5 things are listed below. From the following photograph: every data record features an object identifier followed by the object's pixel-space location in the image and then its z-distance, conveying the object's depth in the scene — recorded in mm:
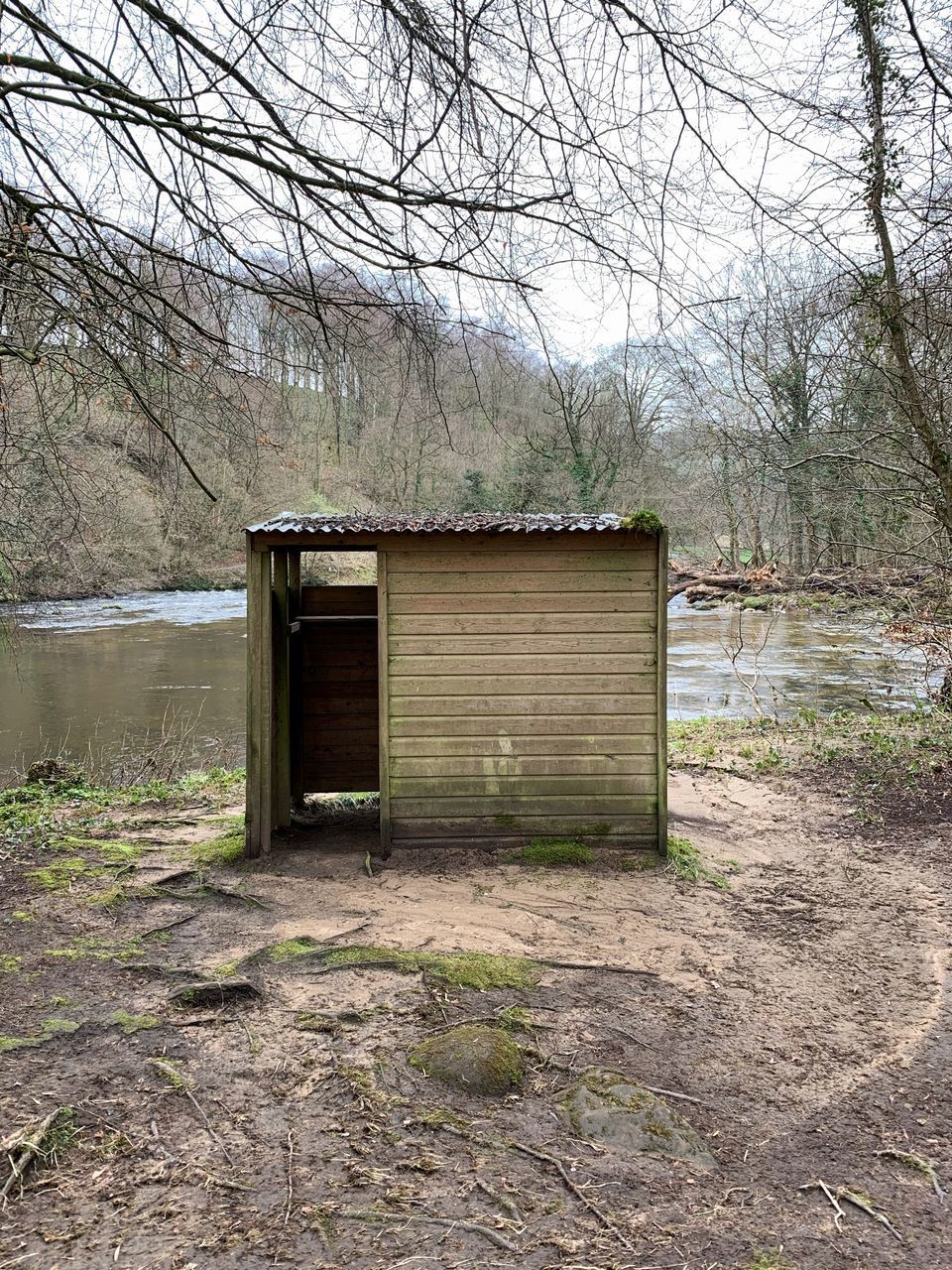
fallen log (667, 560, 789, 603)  25516
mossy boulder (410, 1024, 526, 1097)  3434
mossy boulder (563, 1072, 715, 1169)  3100
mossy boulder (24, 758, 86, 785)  8683
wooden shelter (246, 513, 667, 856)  6168
